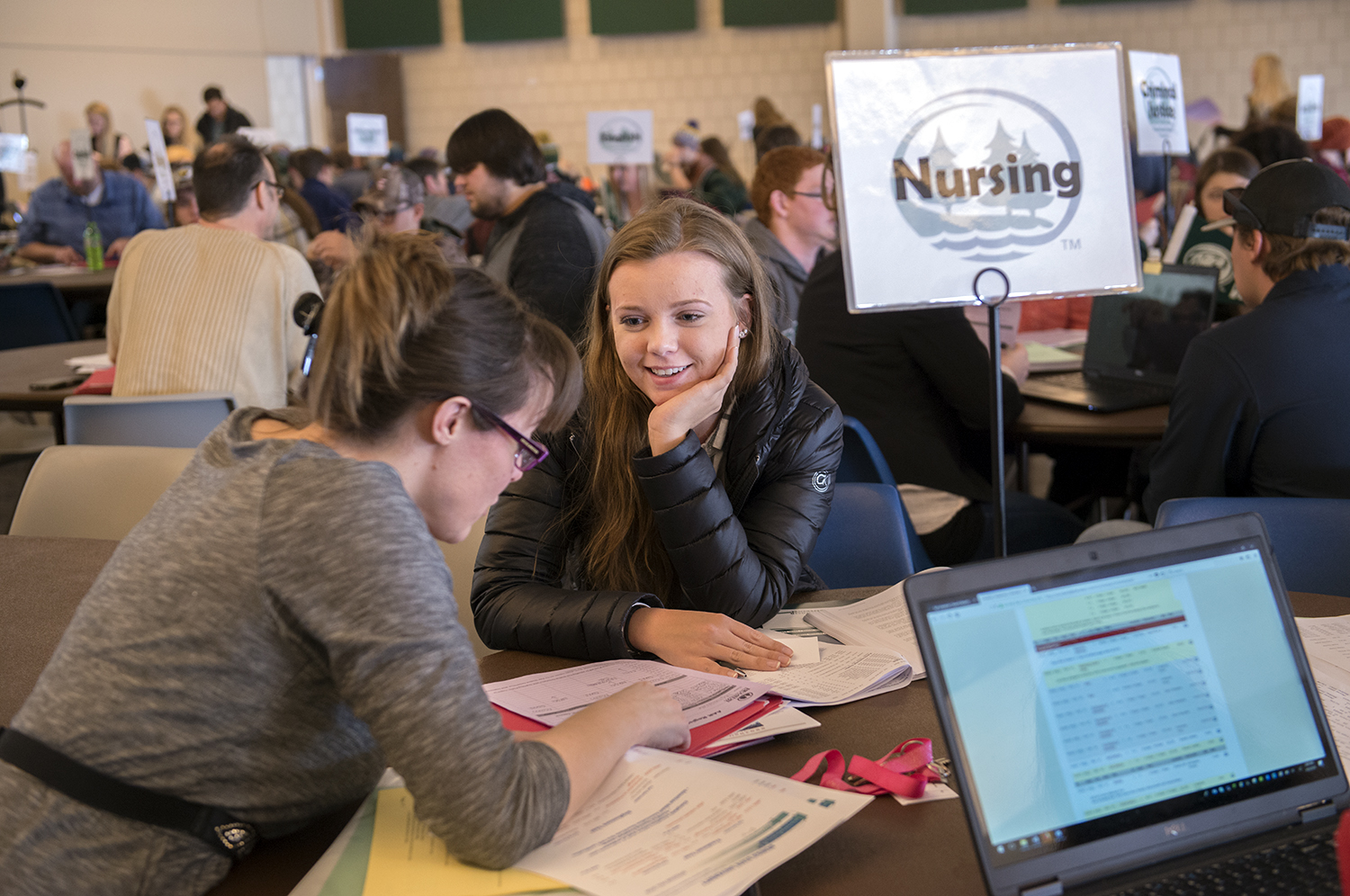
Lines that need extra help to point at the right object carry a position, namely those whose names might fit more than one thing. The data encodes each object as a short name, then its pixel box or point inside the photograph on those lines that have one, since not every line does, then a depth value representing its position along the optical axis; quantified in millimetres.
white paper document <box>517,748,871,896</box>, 831
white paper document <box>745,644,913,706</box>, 1174
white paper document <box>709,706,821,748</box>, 1076
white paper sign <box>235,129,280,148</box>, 8641
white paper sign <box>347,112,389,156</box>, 7565
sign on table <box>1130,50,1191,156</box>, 3953
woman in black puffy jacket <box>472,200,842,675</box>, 1495
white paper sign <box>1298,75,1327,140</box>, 5195
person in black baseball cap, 2104
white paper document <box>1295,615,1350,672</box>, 1243
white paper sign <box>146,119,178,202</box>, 4488
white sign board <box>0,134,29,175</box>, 6746
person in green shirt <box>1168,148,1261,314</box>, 3564
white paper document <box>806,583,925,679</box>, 1329
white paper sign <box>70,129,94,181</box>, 6219
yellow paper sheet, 834
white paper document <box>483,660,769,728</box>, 1137
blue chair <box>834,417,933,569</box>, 2303
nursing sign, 1765
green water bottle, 5992
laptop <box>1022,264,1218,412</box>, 2885
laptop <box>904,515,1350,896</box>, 796
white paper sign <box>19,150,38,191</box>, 7785
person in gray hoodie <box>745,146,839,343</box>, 3619
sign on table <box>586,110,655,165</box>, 6129
